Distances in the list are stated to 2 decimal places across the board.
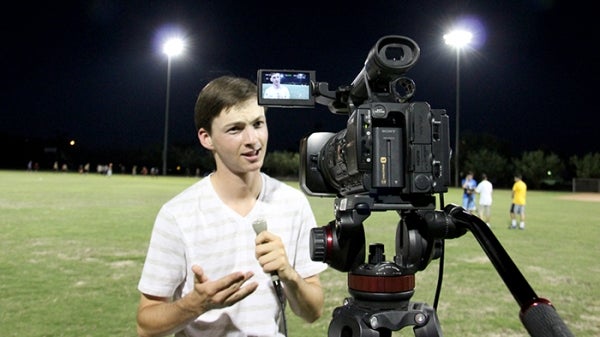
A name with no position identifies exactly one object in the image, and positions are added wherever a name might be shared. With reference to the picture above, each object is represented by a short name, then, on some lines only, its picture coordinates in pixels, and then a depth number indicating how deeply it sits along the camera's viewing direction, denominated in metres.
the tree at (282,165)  86.44
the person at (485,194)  17.62
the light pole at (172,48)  54.84
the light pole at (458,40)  46.50
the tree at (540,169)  65.81
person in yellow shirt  16.97
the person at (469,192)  19.14
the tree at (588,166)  61.38
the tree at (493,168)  72.00
